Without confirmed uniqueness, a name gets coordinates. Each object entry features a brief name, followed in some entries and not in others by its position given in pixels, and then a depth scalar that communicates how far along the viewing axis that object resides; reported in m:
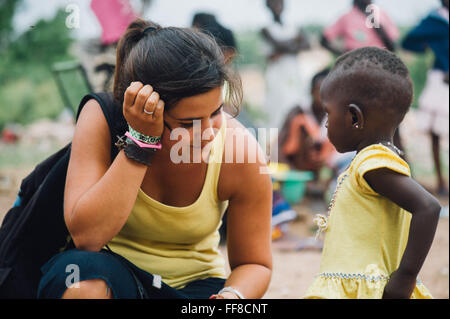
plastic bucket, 4.91
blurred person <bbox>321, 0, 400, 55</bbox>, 5.27
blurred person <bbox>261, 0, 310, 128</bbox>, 6.11
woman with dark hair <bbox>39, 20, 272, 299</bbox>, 1.48
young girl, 1.47
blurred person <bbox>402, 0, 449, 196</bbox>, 3.93
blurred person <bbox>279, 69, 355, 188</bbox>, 5.46
